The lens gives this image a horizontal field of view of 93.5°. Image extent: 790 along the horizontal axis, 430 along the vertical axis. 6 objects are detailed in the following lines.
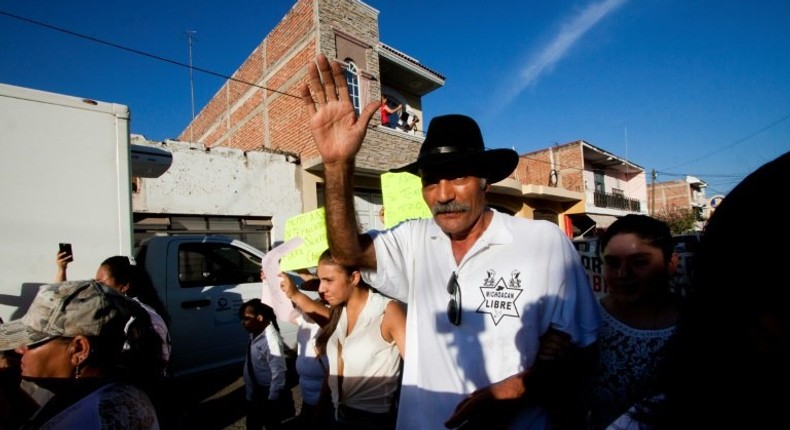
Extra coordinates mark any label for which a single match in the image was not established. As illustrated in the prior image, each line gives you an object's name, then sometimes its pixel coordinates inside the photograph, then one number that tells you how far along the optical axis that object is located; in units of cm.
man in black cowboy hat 143
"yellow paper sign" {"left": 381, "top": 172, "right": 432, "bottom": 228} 305
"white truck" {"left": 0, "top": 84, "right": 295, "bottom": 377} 325
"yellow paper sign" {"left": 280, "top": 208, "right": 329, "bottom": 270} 289
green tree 2347
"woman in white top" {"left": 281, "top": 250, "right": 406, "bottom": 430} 223
